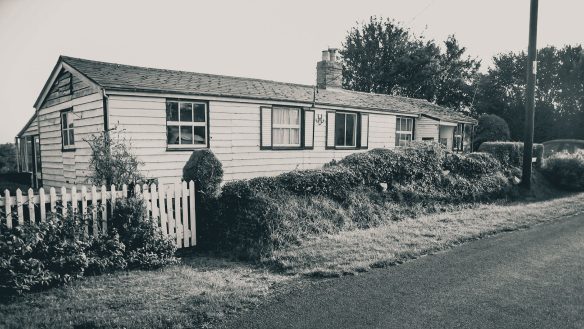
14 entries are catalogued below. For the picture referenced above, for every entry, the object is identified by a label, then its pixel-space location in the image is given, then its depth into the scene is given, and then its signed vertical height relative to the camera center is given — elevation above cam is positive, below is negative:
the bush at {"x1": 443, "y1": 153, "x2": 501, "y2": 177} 12.56 -0.78
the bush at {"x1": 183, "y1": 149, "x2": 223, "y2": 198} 7.55 -0.67
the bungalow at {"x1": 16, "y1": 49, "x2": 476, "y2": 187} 11.03 +0.68
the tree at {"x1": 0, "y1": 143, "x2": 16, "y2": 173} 23.53 -1.29
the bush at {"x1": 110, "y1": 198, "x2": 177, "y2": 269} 6.20 -1.65
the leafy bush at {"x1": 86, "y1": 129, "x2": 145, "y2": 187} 7.34 -0.59
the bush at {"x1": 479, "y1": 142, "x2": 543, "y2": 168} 14.77 -0.37
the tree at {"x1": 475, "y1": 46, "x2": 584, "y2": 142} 38.28 +5.62
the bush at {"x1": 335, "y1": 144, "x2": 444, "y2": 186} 10.23 -0.66
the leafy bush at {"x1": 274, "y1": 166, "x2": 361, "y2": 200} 8.65 -0.99
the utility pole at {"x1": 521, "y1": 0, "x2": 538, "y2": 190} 13.30 +1.27
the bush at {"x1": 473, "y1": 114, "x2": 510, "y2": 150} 31.94 +0.99
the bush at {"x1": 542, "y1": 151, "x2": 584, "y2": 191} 14.88 -1.15
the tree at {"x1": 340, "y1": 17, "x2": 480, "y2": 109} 41.56 +8.53
